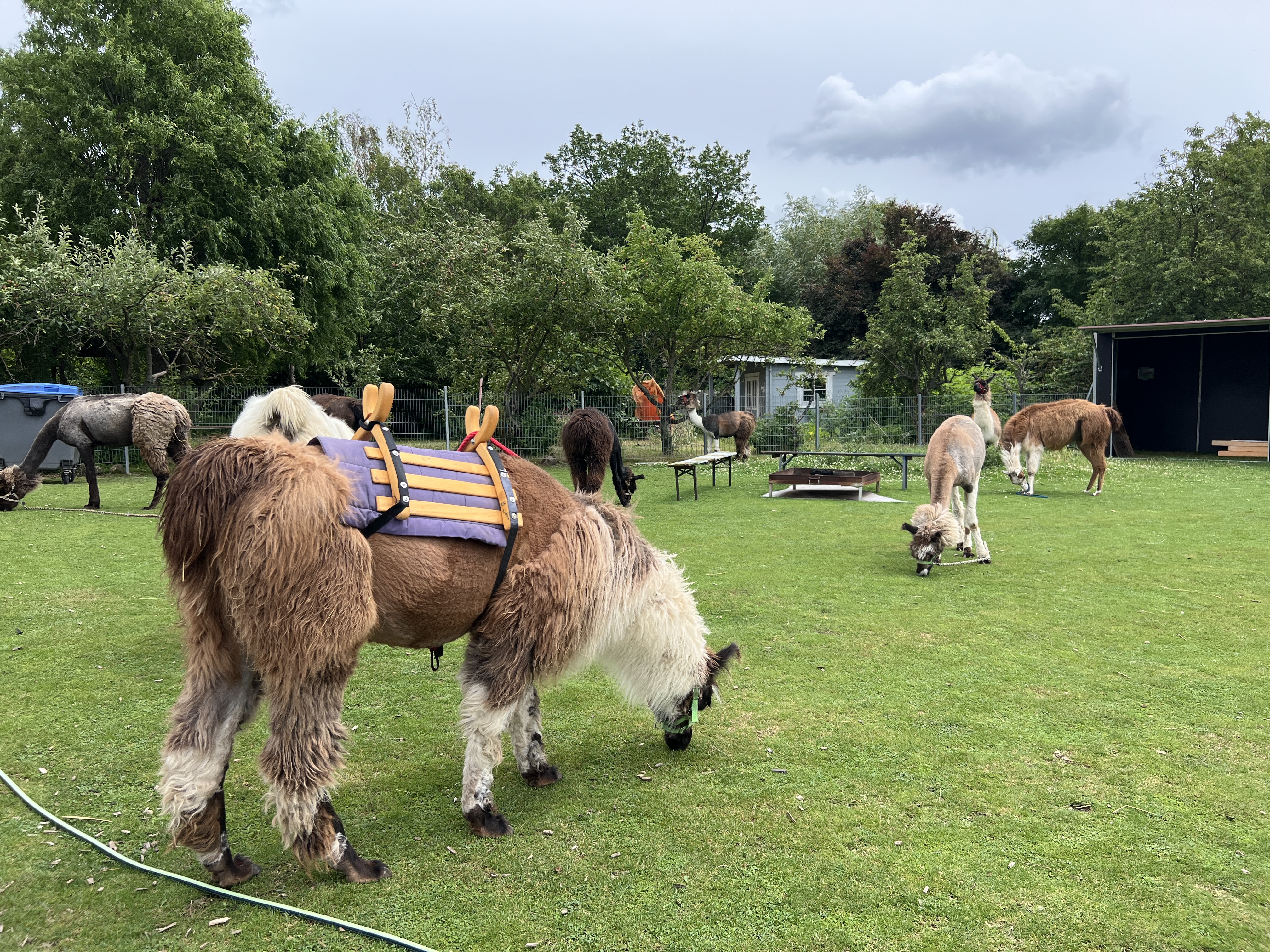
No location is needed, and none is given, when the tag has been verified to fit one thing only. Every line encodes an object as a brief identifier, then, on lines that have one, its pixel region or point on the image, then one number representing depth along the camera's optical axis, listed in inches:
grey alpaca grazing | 444.8
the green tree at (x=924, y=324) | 961.5
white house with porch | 1245.1
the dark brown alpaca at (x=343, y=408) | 205.0
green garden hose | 96.6
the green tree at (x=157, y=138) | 821.9
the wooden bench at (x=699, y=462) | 547.8
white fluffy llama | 137.6
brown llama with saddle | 99.5
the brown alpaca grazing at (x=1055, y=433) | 556.7
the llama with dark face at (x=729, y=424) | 764.0
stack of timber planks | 783.7
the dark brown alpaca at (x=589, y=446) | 233.0
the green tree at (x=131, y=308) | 620.1
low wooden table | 524.6
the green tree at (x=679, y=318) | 848.9
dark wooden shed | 859.4
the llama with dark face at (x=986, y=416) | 401.7
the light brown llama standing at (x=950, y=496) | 295.1
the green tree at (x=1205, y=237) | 969.5
